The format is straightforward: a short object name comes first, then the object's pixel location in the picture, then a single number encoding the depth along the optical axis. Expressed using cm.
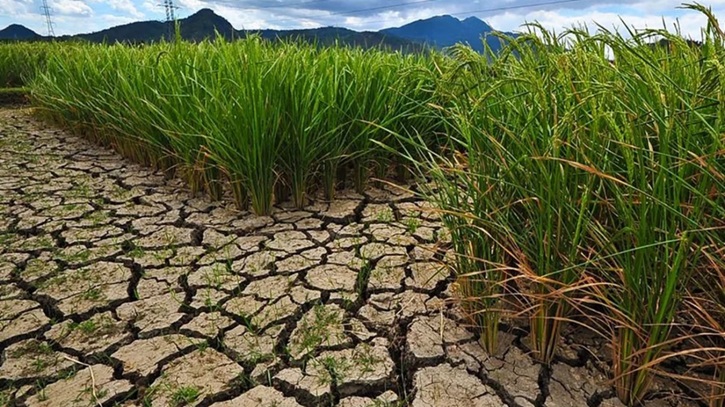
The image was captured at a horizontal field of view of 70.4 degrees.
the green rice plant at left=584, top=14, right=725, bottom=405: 105
